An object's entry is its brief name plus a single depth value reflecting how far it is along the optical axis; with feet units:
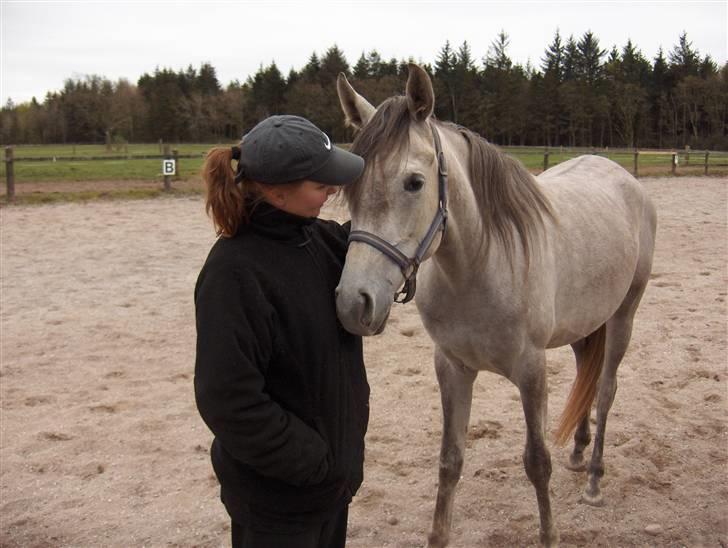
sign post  50.18
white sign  50.29
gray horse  6.02
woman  4.57
